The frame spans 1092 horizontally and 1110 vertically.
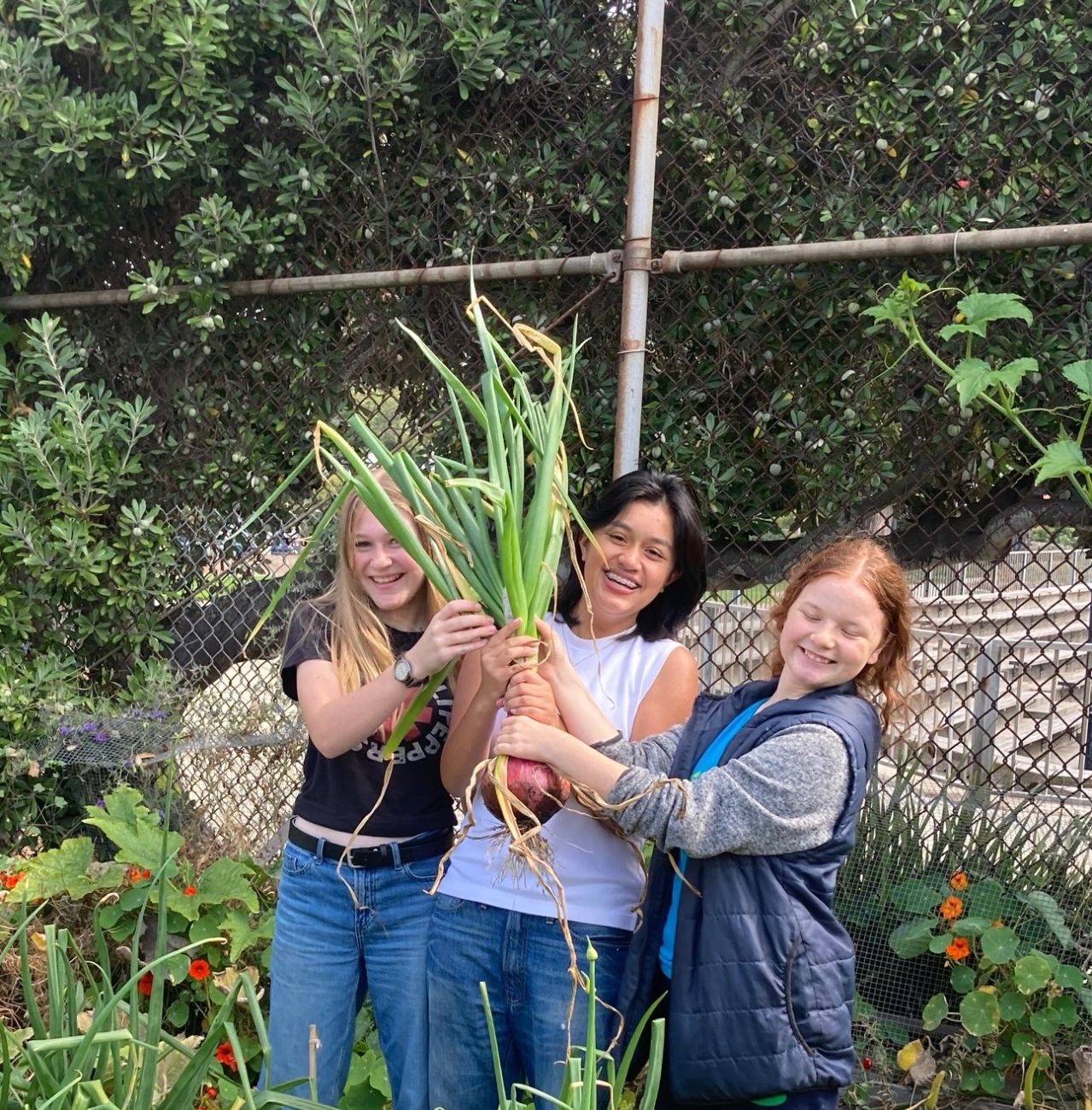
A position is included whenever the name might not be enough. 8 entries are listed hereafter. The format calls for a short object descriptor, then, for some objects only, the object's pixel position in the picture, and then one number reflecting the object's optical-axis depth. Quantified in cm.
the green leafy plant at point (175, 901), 302
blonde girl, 208
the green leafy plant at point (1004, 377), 232
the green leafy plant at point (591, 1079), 116
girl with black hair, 186
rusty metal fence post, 270
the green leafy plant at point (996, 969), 251
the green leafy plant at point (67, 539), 361
